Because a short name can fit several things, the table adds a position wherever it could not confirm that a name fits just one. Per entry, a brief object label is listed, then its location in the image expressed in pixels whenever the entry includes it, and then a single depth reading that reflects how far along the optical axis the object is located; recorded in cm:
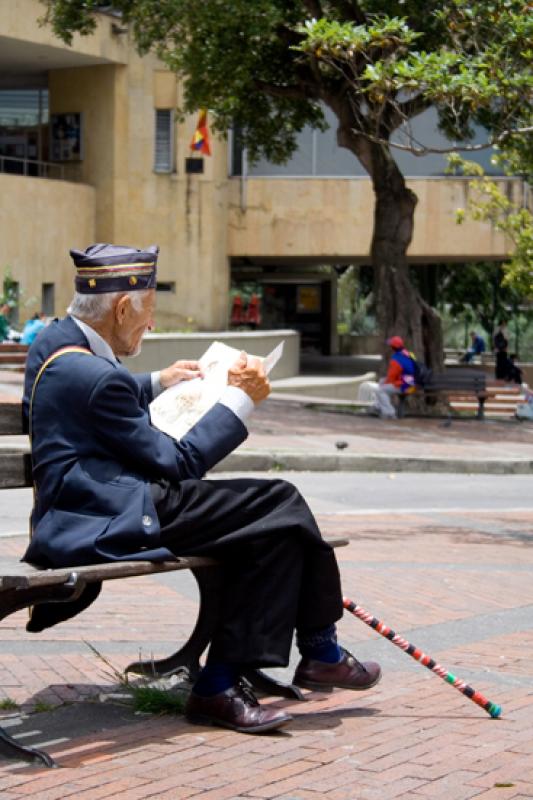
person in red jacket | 2295
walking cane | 522
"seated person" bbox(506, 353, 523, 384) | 3656
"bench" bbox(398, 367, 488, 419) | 2350
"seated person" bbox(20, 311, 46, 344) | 2797
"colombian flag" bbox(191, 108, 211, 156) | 3509
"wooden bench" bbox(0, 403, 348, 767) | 458
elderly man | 484
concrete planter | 2884
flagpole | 3781
